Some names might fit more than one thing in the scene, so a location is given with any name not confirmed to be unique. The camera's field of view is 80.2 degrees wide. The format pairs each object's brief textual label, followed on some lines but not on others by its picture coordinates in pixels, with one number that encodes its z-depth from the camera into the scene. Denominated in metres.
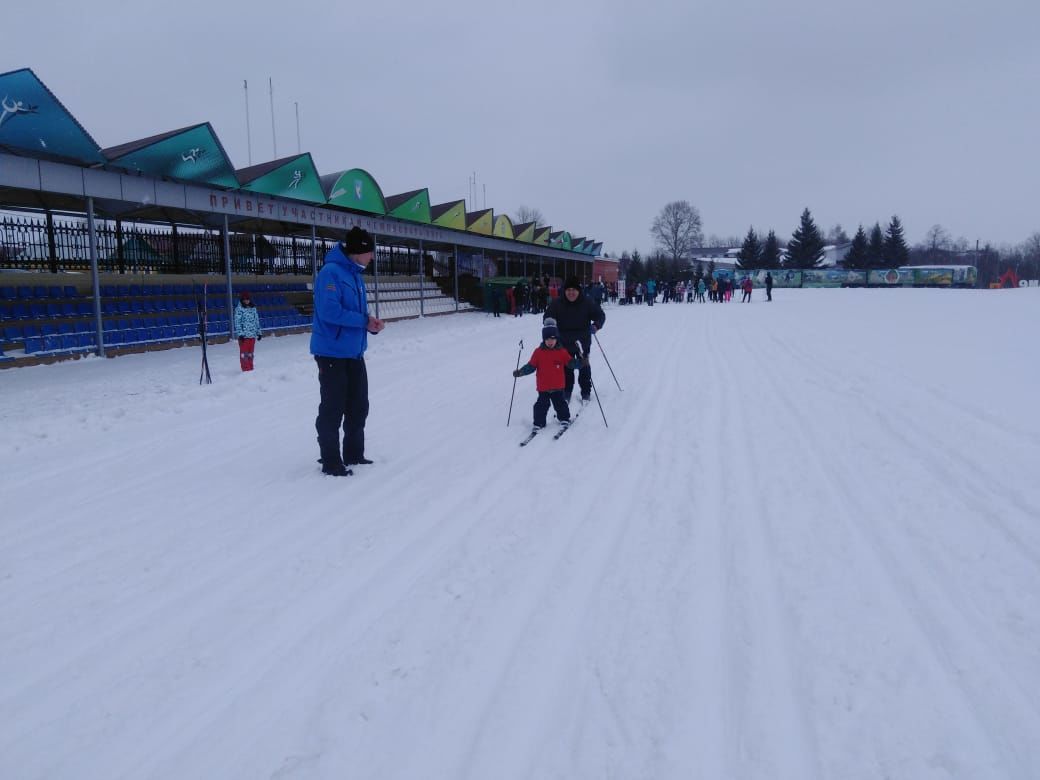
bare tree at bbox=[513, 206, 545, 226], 102.55
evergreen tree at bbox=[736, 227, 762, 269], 71.88
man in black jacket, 7.74
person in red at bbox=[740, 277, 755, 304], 36.91
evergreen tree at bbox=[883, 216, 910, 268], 67.75
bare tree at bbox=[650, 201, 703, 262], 83.50
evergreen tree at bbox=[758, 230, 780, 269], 72.44
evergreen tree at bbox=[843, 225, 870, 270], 67.75
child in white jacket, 9.90
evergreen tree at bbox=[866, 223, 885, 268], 67.62
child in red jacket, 6.55
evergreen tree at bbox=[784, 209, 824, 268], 67.31
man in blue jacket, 4.75
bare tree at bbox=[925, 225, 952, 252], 117.12
